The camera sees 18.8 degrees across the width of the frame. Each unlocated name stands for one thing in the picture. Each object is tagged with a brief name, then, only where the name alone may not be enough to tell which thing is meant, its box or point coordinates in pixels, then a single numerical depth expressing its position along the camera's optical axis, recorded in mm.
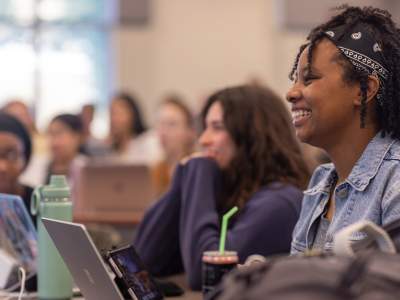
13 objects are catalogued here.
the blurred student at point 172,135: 7351
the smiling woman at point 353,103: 2461
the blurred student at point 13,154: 3939
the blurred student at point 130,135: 8993
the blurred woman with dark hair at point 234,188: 3267
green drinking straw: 2690
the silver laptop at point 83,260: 2357
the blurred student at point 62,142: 7792
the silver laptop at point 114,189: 6364
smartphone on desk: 2516
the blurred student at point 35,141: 8029
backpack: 1461
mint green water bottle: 2866
